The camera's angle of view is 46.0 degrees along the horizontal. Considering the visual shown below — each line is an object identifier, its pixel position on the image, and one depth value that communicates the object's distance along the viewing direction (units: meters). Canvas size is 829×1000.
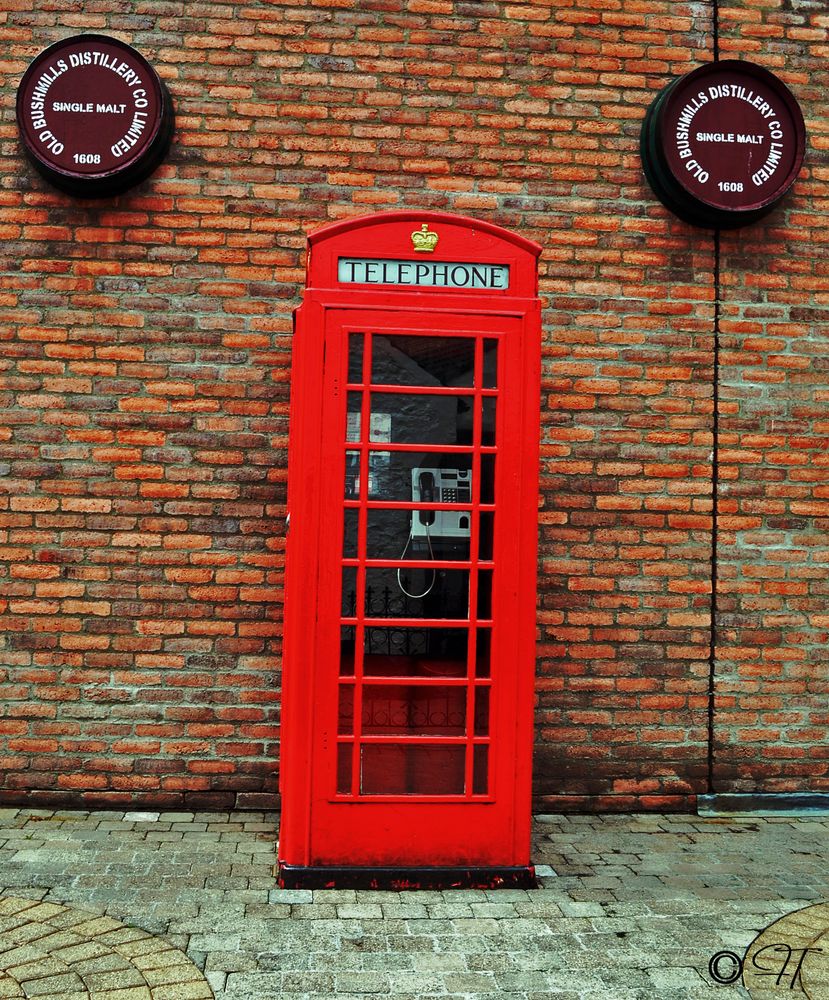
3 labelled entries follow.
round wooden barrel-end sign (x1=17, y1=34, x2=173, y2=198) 5.04
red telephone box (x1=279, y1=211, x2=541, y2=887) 4.18
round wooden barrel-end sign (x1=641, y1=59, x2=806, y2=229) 5.30
